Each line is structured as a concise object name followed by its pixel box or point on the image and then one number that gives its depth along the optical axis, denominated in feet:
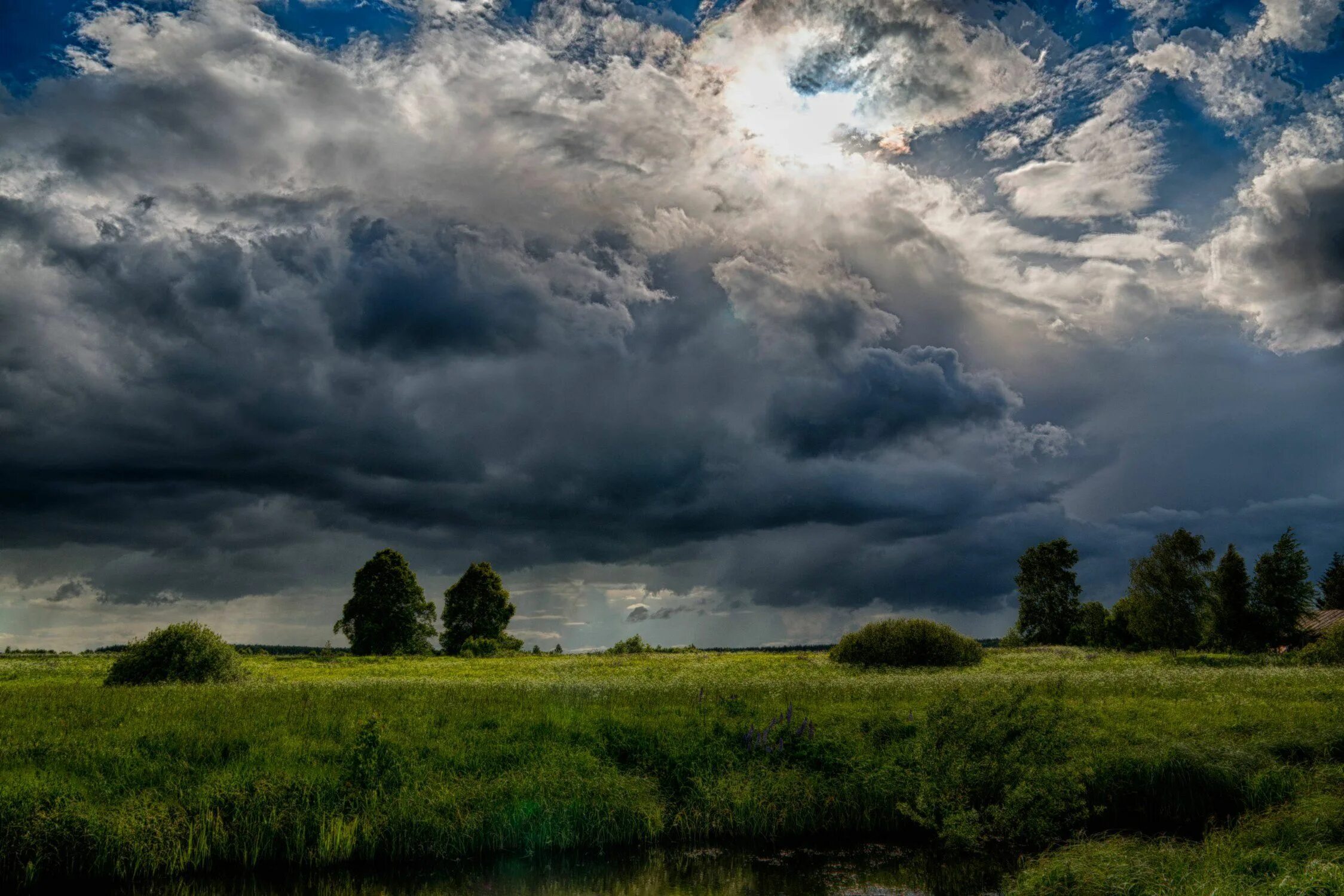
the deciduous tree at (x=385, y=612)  252.01
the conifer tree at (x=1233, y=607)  204.13
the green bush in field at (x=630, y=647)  253.24
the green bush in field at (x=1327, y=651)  163.94
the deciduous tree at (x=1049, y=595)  280.92
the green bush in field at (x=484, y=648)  245.45
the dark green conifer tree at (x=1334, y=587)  309.63
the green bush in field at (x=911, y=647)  177.37
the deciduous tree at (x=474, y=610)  276.62
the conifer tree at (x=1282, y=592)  199.62
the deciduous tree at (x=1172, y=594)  224.33
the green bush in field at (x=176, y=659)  123.95
